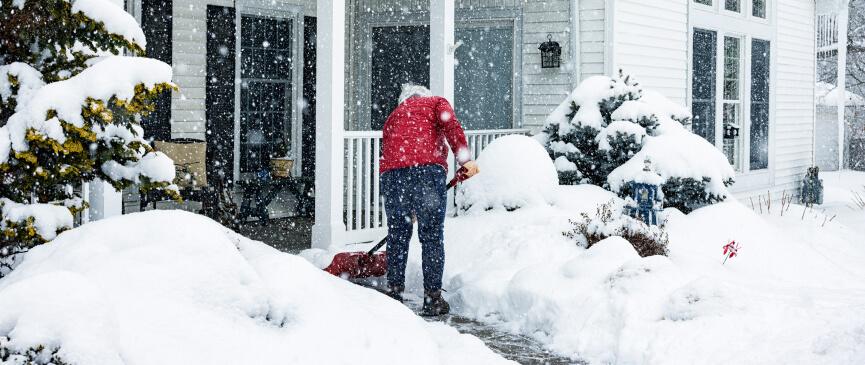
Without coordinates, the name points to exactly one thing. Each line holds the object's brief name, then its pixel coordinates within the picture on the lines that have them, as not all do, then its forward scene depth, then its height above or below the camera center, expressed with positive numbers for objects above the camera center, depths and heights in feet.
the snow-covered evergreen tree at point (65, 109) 14.34 +0.92
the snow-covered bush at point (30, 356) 8.98 -1.96
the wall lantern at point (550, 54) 35.06 +4.56
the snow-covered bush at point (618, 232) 25.64 -1.88
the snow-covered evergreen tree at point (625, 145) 31.86 +0.86
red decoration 25.51 -2.35
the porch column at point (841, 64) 60.70 +7.41
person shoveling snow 20.59 -0.13
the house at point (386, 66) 29.45 +4.25
